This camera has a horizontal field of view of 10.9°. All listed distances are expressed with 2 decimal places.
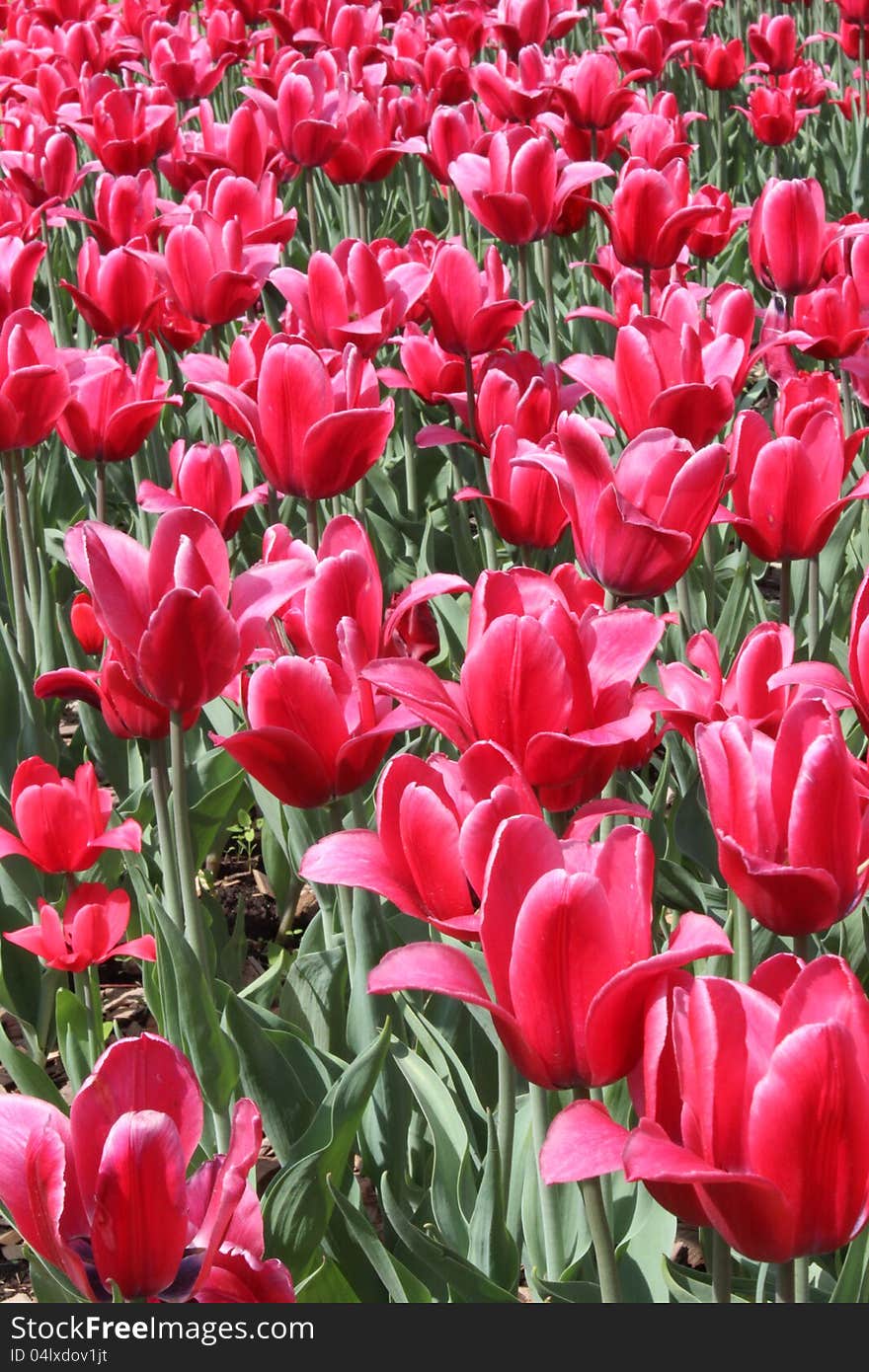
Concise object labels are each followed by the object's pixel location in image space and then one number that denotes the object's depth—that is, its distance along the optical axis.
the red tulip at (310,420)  1.79
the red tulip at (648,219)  2.09
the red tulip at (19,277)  1.98
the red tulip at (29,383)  1.86
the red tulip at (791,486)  1.76
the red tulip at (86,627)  1.96
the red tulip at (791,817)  1.48
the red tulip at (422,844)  1.49
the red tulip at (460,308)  2.01
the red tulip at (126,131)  2.76
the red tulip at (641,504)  1.65
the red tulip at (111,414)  1.97
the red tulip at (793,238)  2.06
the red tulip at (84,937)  1.74
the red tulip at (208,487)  1.83
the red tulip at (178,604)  1.60
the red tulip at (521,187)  2.14
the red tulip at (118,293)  2.11
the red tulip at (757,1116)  1.35
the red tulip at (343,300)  1.98
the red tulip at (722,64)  3.96
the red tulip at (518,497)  1.83
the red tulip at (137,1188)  1.43
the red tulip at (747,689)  1.60
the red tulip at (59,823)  1.75
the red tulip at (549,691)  1.52
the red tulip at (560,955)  1.43
